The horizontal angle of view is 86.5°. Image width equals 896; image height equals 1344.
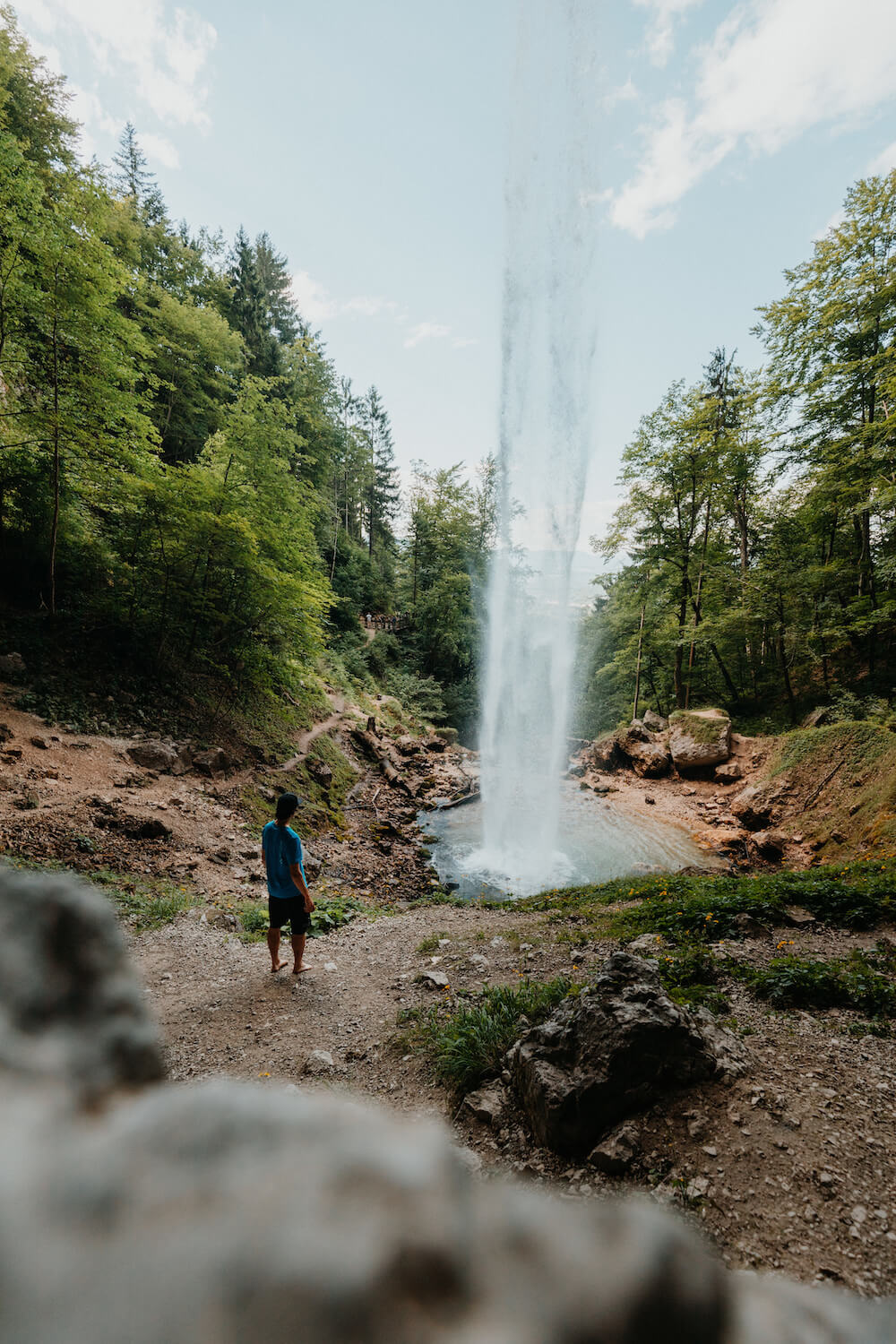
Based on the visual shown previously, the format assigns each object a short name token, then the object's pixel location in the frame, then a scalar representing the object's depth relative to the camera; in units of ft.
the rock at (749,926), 15.56
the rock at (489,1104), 8.87
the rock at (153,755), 29.22
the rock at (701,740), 51.31
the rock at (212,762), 32.19
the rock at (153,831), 23.62
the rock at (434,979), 15.08
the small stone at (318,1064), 11.17
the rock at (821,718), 42.93
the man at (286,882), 14.82
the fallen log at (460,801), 48.15
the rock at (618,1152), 7.22
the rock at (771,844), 32.55
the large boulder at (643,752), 56.18
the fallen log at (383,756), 50.37
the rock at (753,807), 38.47
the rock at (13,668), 28.84
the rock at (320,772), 41.09
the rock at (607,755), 64.64
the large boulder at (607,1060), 7.91
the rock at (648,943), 15.03
